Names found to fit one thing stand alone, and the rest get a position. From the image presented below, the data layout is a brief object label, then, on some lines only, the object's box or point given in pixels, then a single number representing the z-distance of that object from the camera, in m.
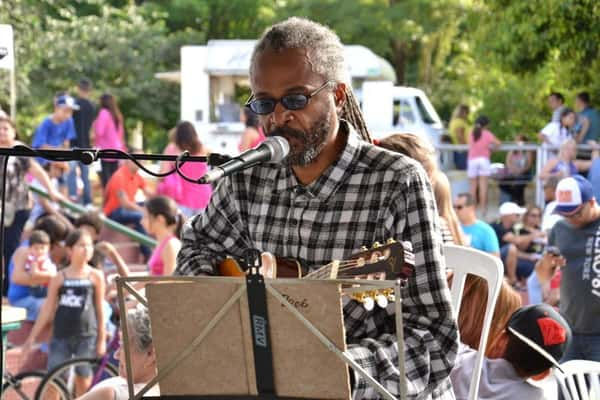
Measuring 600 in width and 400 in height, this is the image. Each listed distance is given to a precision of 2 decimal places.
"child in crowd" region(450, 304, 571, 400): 6.79
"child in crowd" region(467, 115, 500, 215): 25.24
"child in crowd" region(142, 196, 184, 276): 12.28
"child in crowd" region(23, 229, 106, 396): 11.94
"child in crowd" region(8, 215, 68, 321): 13.33
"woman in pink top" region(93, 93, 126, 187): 20.74
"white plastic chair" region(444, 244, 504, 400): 5.66
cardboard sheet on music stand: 3.80
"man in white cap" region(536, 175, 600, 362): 10.49
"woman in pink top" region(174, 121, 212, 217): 15.83
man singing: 4.45
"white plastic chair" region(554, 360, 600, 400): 7.04
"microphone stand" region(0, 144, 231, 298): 4.46
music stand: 3.75
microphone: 3.83
